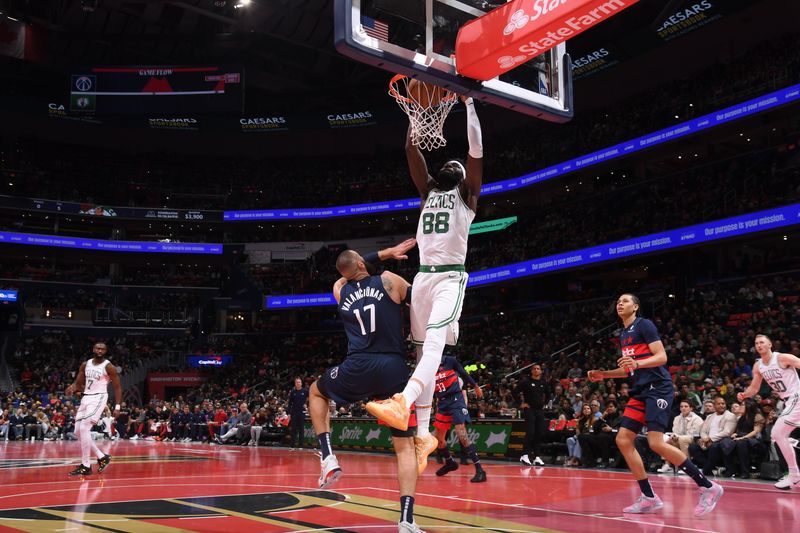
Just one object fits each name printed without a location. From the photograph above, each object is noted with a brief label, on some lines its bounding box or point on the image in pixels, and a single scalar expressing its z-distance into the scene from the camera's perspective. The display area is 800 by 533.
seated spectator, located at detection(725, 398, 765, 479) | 11.56
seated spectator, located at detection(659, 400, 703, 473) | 12.52
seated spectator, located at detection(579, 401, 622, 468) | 13.61
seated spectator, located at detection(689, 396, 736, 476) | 11.95
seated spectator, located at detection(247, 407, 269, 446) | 22.55
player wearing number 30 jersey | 9.46
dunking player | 6.04
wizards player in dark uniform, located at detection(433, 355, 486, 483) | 10.93
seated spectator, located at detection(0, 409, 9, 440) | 25.53
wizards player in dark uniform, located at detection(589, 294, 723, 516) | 7.04
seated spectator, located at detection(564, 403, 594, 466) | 14.09
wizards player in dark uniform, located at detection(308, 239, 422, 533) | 5.68
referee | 13.77
